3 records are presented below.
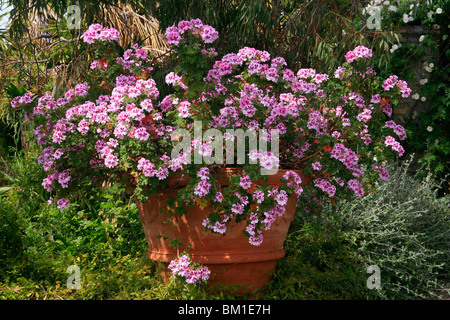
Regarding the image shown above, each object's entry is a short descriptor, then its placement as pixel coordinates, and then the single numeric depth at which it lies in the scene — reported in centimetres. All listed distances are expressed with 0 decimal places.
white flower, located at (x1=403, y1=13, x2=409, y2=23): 491
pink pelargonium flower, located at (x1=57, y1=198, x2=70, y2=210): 276
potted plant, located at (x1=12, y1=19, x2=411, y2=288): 238
